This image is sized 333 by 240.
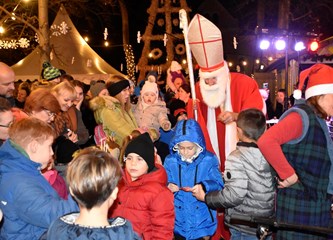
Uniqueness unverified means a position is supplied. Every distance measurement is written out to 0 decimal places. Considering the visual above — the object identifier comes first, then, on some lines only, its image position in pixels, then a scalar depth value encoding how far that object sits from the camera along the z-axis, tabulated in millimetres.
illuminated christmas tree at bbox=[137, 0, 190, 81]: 18203
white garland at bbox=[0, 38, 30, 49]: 19272
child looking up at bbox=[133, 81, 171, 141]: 6918
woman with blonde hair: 5172
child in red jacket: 4004
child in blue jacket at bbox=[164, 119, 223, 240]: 4824
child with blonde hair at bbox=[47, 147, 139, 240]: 2596
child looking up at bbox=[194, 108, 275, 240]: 4469
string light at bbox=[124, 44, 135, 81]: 20984
